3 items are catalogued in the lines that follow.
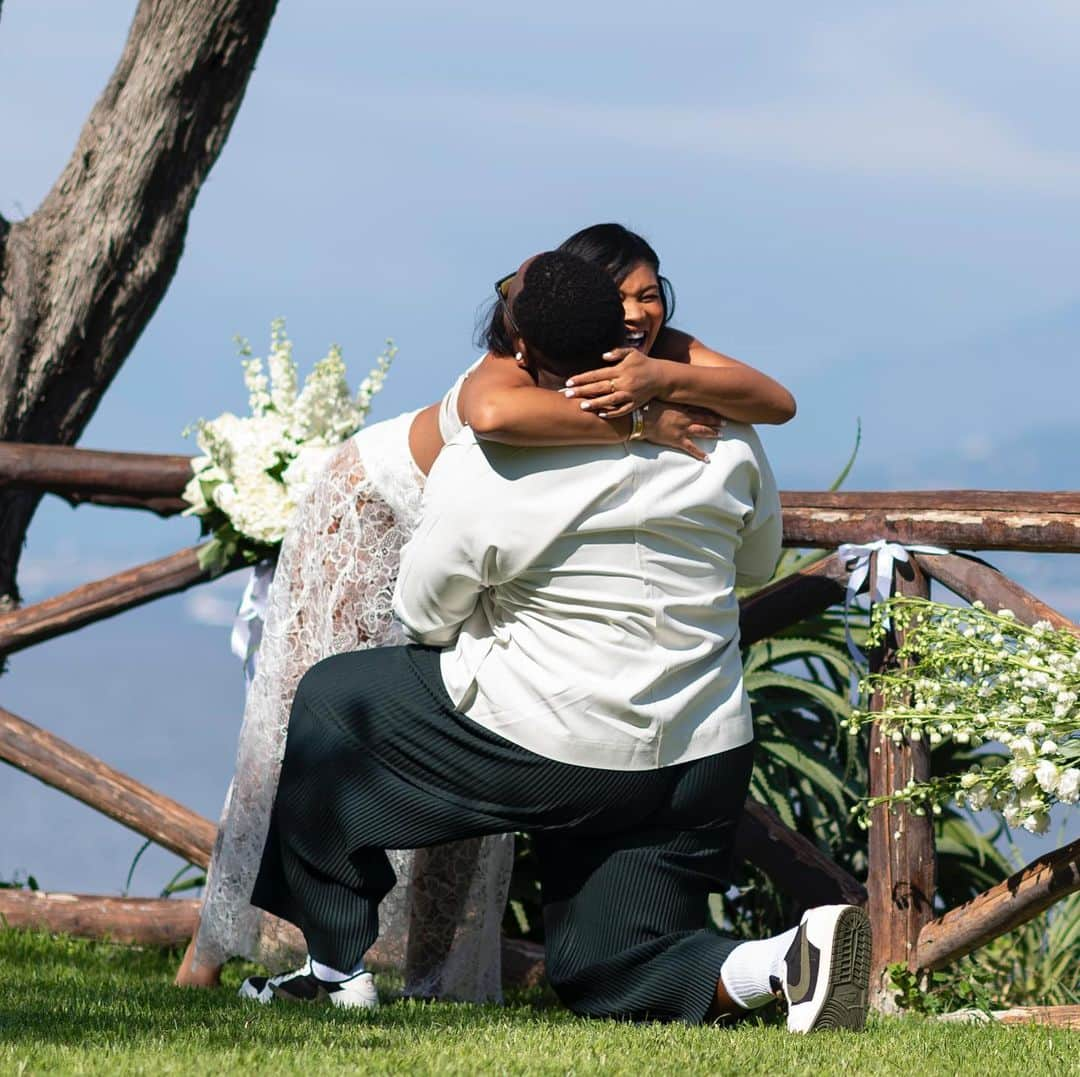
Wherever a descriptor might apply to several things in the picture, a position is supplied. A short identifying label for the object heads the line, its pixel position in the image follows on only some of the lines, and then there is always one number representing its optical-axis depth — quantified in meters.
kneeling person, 7.13
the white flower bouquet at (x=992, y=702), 8.16
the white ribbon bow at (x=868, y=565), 9.71
